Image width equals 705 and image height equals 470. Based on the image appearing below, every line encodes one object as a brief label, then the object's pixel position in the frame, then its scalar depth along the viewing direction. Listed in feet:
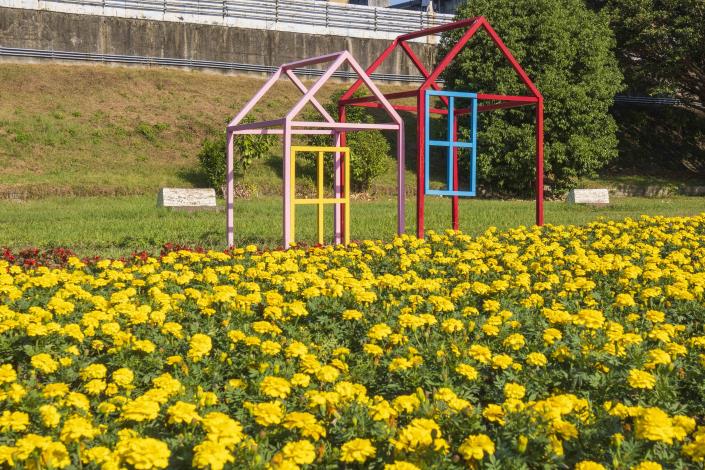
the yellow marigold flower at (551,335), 13.19
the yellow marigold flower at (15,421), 9.52
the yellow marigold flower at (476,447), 8.71
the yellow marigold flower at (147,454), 8.06
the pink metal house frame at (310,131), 28.76
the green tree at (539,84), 70.33
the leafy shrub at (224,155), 62.95
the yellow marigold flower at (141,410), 9.51
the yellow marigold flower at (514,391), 10.57
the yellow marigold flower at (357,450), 8.64
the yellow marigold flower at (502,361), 11.95
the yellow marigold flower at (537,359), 12.31
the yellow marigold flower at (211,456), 8.05
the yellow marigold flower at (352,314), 15.07
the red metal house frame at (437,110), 31.81
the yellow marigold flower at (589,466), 8.28
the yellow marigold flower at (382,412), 9.85
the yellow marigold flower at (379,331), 13.33
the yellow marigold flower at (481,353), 12.34
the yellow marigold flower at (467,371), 11.66
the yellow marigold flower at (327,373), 10.85
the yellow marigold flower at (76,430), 9.05
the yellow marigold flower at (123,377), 11.35
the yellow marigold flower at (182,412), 9.52
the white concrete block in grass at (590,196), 63.87
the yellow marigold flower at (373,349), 12.71
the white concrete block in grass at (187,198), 50.31
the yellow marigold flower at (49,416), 9.66
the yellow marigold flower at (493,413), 10.12
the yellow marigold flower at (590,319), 14.03
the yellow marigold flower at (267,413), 9.33
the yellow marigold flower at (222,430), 8.63
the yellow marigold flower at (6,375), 11.15
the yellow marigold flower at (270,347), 12.78
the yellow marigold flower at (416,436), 8.87
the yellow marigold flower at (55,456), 8.55
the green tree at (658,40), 82.02
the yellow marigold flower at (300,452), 8.41
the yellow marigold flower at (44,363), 11.89
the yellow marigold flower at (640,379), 10.91
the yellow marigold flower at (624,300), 16.30
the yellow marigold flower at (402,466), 8.27
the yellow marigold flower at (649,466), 8.41
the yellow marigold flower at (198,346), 12.47
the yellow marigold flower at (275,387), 10.25
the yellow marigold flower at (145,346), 13.02
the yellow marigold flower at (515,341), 13.32
